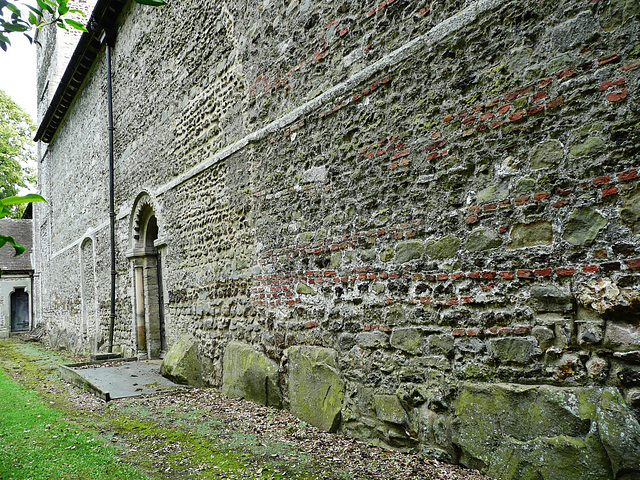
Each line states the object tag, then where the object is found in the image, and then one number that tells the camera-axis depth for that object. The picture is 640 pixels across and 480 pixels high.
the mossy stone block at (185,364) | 6.56
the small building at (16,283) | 22.47
